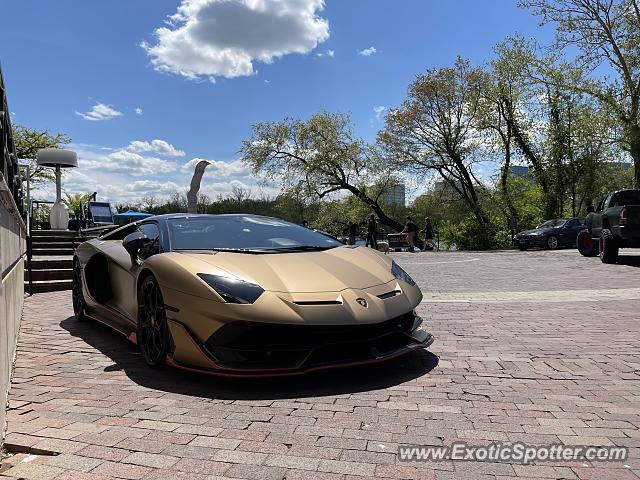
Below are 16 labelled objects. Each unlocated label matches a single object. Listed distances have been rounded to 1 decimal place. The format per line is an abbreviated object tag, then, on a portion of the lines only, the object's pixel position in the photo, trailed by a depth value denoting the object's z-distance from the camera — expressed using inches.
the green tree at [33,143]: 1294.3
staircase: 353.7
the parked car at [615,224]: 450.6
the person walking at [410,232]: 935.7
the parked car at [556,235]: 880.9
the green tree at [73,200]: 2009.1
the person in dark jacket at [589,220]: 553.6
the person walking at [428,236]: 1026.7
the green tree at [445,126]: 1211.9
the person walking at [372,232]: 847.4
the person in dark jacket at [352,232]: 943.7
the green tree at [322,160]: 1389.0
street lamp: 743.7
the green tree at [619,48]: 934.4
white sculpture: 677.9
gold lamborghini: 126.6
